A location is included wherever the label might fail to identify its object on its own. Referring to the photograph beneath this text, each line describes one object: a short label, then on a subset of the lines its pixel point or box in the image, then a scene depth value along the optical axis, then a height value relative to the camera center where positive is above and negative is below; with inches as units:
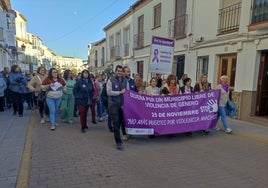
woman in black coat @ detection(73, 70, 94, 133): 259.9 -27.5
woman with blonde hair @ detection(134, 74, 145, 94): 285.0 -14.2
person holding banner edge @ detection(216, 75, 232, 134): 266.4 -29.0
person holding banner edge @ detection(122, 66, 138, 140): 254.4 -11.2
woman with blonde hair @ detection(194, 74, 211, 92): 286.5 -13.6
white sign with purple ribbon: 299.5 +23.8
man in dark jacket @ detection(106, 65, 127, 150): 204.7 -22.3
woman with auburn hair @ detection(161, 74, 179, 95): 259.4 -15.4
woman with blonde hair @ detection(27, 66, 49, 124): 295.0 -22.5
